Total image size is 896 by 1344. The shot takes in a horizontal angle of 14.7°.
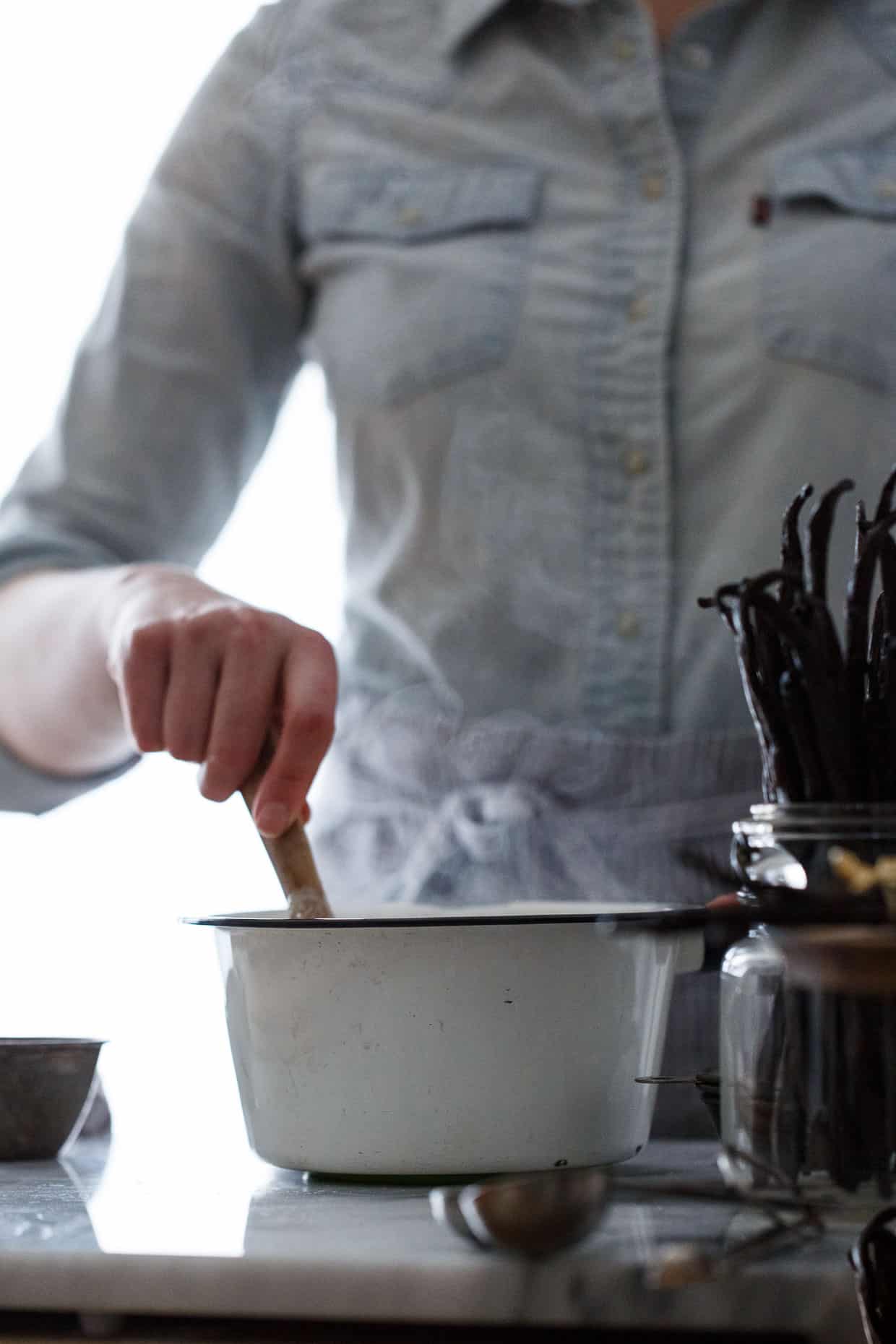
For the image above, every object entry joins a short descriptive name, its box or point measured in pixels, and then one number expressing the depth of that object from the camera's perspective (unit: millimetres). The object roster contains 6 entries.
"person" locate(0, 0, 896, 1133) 1510
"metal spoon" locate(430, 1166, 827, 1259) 1070
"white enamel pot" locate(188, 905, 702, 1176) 1209
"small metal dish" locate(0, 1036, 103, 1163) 1283
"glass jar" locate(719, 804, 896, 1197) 1130
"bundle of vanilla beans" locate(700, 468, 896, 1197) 1133
